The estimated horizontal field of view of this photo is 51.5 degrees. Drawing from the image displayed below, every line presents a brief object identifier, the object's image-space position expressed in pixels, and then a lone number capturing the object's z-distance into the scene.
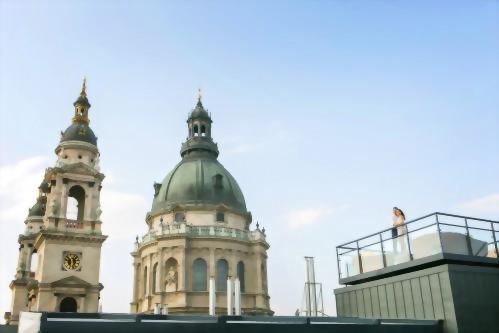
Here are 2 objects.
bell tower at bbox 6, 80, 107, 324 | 44.56
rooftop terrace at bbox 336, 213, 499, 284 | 16.86
